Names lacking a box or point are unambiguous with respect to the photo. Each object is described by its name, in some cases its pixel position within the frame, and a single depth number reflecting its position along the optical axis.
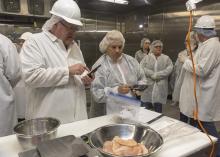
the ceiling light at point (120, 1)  4.22
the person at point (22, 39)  3.04
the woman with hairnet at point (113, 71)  1.84
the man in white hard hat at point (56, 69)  1.37
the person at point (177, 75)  2.89
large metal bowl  0.98
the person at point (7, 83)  1.61
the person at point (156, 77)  3.27
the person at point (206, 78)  2.18
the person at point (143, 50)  4.68
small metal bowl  0.92
